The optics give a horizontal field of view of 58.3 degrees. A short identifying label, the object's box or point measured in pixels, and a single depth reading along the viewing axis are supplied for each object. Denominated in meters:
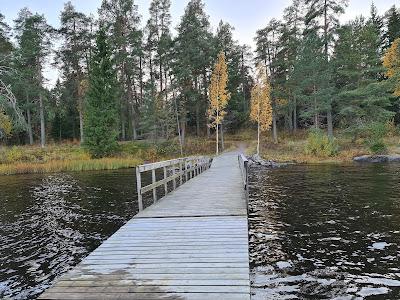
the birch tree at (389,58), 38.83
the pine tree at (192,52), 43.78
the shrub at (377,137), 34.06
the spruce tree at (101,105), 34.59
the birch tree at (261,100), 40.38
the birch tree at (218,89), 40.62
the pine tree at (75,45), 42.59
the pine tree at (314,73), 38.62
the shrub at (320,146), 34.56
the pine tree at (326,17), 39.62
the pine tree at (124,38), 44.41
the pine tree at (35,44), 39.44
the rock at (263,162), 30.59
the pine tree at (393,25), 48.41
